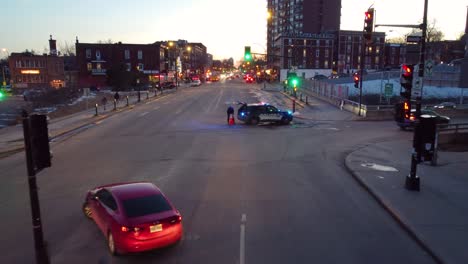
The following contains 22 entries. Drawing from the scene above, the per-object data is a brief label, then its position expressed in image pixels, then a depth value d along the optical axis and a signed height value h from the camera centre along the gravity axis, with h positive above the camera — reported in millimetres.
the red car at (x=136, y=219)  8789 -3195
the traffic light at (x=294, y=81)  49781 -730
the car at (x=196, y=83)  103000 -2233
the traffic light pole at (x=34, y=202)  7359 -2368
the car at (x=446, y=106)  37859 -2765
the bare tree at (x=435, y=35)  121375 +12829
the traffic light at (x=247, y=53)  42406 +2208
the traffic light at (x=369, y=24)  19375 +2421
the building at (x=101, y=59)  91188 +3287
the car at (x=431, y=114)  28297 -3173
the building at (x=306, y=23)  119312 +17939
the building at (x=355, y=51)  121375 +7211
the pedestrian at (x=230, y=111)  31500 -2811
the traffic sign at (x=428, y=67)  26038 +587
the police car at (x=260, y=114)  31547 -3046
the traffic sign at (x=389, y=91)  35656 -1315
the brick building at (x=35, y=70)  98125 +562
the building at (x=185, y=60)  116812 +4814
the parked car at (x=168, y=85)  86250 -2346
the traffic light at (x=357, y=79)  34800 -298
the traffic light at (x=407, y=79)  13578 -102
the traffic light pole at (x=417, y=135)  13734 -1963
